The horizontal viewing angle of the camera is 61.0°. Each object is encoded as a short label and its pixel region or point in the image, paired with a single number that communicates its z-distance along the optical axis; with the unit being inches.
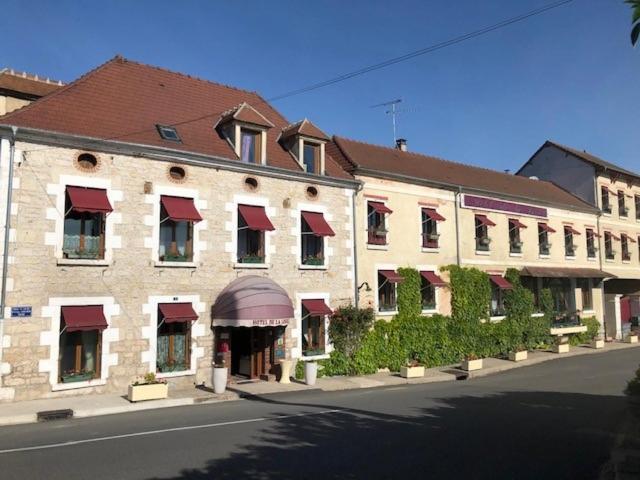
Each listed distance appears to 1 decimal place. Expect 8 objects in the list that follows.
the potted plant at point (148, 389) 563.2
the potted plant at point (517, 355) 1012.2
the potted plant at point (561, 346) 1142.3
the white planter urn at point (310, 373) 717.9
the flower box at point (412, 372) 813.2
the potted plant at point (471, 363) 892.0
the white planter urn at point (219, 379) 634.2
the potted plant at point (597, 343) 1230.3
